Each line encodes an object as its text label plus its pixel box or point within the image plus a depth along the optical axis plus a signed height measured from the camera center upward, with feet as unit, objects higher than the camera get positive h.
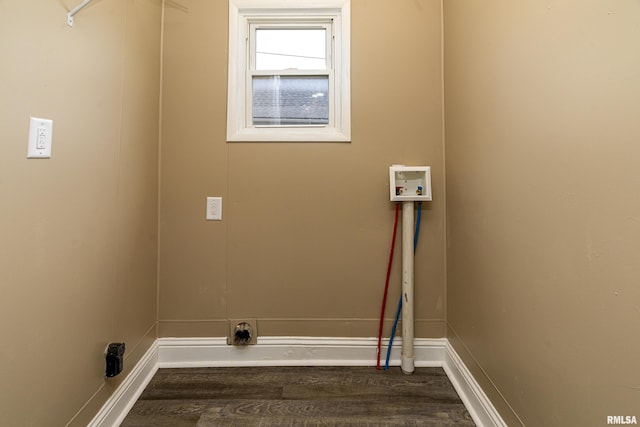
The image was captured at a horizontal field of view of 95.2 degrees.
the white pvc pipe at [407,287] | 5.47 -1.26
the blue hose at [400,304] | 5.64 -1.65
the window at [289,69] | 5.78 +3.06
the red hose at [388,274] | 5.70 -1.06
